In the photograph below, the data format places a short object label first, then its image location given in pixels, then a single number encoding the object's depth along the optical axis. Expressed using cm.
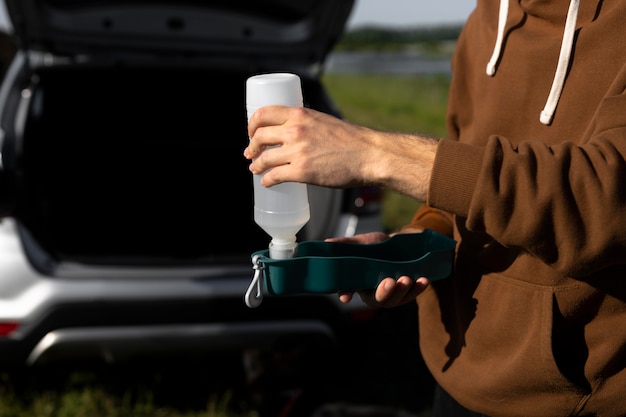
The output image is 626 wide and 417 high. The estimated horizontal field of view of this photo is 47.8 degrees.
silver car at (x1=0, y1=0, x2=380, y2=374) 246
